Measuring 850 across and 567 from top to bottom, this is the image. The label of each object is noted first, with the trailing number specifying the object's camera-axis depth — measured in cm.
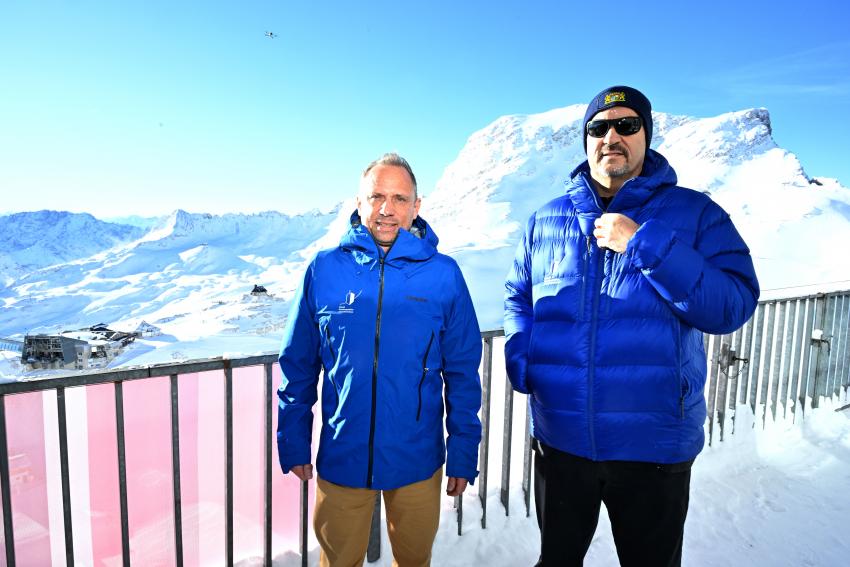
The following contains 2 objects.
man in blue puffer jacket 154
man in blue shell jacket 170
